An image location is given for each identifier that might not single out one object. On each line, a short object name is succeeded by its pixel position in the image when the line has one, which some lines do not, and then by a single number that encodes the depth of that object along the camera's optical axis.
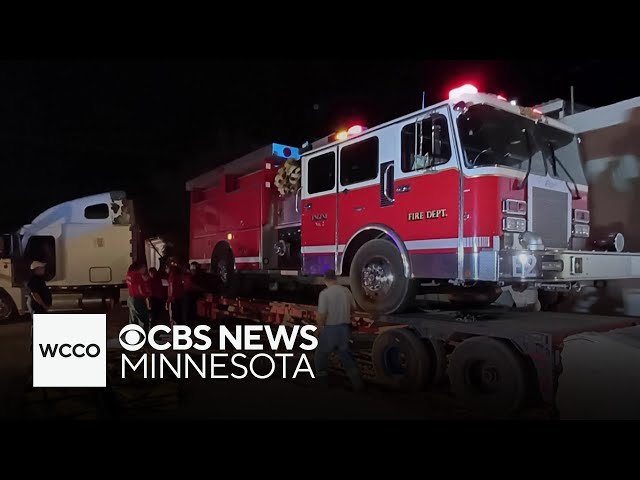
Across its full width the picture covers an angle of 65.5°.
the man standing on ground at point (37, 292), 7.24
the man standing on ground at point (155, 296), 9.34
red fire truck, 4.72
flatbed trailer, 4.21
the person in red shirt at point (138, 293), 8.36
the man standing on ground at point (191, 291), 9.59
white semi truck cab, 11.00
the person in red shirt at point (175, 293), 9.23
